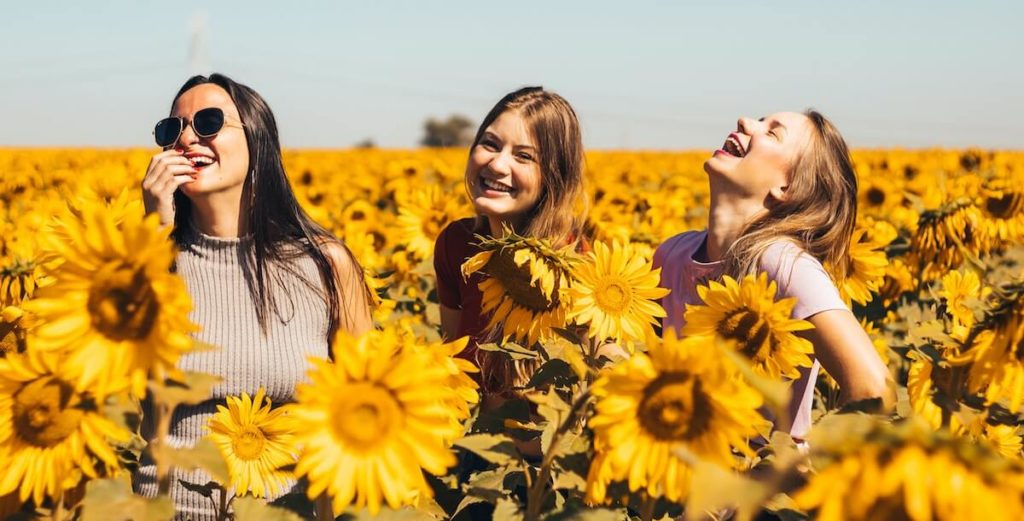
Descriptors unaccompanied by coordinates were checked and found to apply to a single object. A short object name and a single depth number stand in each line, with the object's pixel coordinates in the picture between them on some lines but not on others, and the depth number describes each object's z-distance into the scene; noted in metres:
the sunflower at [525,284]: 2.33
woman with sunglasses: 2.71
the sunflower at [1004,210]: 5.41
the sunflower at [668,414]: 1.50
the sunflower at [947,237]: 4.55
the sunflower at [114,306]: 1.36
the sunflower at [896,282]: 5.26
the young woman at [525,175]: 3.33
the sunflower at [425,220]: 5.37
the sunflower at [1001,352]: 1.74
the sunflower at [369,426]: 1.43
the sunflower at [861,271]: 3.17
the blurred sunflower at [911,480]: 1.08
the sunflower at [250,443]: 2.34
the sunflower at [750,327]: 1.93
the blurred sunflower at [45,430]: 1.49
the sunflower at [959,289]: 3.17
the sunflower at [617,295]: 2.28
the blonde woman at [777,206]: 2.73
